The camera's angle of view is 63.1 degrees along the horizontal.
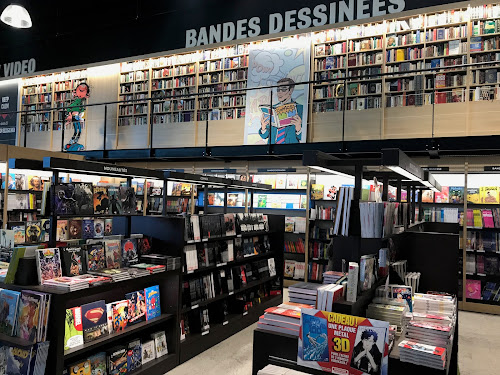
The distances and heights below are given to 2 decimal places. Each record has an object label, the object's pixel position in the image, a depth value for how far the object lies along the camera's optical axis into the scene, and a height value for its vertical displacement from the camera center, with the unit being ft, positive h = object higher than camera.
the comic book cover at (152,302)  12.43 -3.25
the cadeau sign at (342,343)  6.38 -2.27
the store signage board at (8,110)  37.91 +7.96
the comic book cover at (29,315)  9.03 -2.73
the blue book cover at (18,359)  9.01 -3.73
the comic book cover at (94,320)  10.37 -3.25
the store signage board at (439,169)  22.31 +1.98
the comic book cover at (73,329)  9.82 -3.29
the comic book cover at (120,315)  11.29 -3.33
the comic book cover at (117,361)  10.83 -4.43
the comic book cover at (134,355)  11.39 -4.49
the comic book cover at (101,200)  11.46 -0.12
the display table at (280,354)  6.47 -2.64
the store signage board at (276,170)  26.25 +1.99
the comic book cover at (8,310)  9.44 -2.74
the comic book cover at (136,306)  11.81 -3.23
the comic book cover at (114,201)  11.94 -0.14
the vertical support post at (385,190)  11.19 +0.37
